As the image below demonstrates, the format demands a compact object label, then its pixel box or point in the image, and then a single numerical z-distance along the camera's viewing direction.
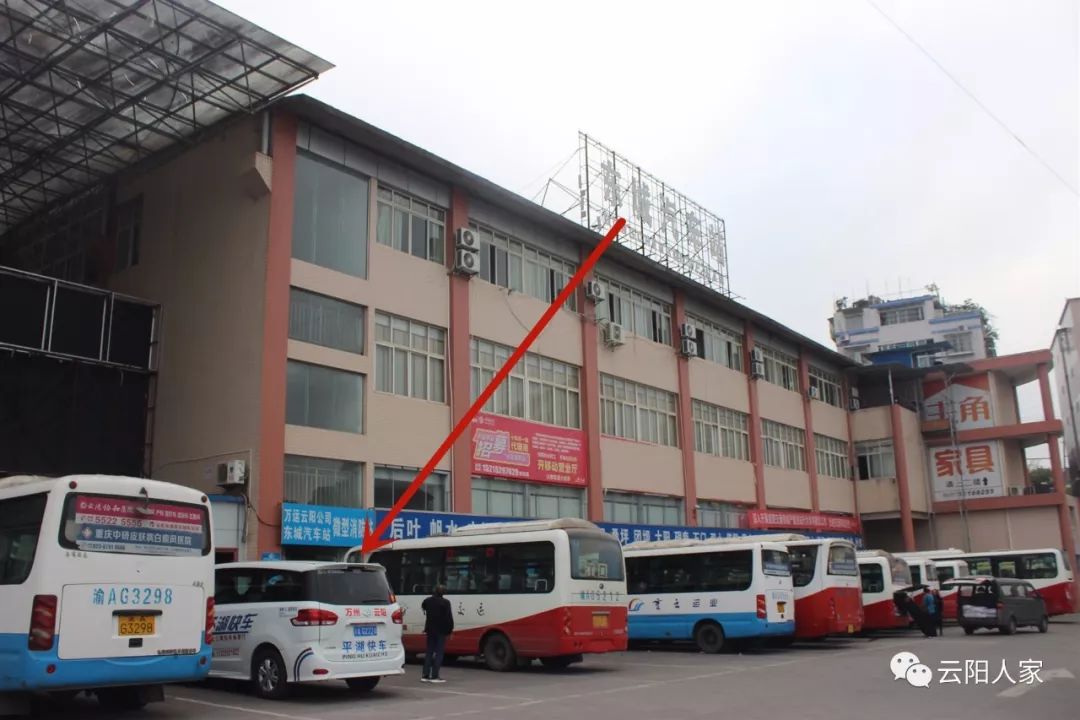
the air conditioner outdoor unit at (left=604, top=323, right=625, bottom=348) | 29.25
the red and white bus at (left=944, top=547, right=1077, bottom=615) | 30.41
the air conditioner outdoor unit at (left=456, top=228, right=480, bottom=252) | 24.09
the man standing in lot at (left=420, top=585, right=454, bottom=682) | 14.68
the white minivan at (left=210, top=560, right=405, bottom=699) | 11.99
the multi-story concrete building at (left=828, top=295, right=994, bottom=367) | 73.12
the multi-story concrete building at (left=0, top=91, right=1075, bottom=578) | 19.92
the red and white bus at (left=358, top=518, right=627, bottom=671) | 15.72
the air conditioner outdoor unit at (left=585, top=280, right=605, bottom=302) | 28.81
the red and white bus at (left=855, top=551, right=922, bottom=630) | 25.73
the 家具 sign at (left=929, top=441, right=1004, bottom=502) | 44.00
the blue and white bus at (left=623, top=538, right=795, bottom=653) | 19.70
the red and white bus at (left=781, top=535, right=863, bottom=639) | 21.47
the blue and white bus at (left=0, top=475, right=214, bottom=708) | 9.45
